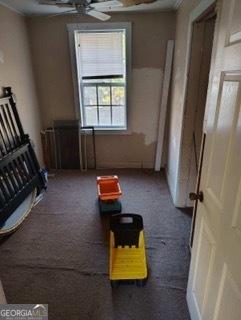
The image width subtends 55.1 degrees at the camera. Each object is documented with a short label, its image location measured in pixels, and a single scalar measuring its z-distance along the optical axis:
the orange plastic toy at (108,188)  2.59
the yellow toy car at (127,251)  1.72
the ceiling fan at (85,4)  2.09
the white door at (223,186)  0.88
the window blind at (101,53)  3.23
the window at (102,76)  3.24
